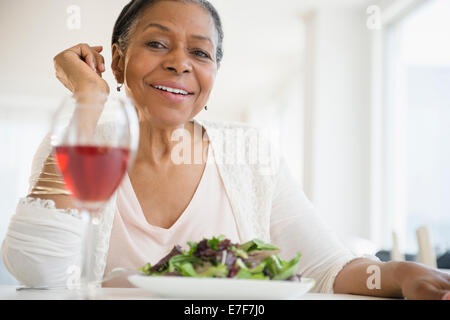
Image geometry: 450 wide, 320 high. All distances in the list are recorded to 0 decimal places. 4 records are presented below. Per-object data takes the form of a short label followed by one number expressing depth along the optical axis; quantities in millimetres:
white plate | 621
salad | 675
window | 4523
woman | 911
